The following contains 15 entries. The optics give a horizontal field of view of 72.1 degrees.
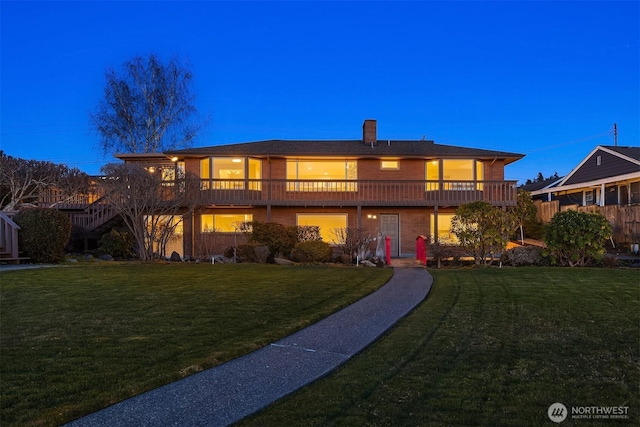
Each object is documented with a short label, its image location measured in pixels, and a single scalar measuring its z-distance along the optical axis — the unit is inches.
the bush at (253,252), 677.9
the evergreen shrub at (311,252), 668.1
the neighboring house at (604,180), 1039.0
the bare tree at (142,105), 1244.5
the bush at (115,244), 724.0
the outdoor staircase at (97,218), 796.6
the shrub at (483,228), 609.9
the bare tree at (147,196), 632.4
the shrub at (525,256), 644.1
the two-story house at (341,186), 840.3
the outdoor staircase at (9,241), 607.5
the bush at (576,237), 593.9
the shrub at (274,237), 692.7
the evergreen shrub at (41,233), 618.5
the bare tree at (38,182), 812.6
